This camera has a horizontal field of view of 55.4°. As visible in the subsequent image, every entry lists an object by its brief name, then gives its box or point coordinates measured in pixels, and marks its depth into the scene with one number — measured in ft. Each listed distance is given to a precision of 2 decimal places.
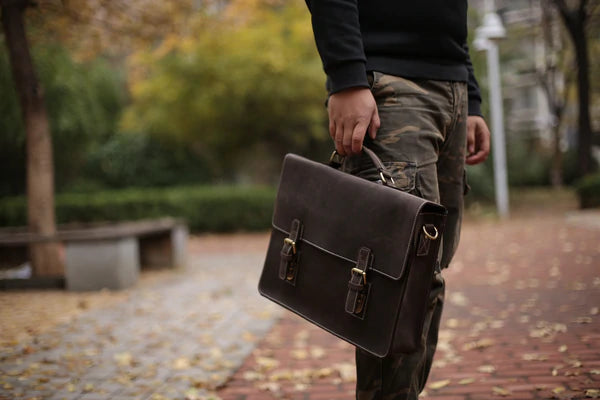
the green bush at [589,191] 44.14
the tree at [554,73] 61.46
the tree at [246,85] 47.42
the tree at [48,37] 21.34
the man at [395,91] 5.85
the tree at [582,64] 46.85
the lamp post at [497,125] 46.50
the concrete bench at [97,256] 21.29
